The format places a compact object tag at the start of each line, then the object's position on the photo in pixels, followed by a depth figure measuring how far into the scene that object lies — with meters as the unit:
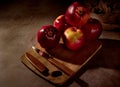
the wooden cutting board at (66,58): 0.89
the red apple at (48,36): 0.94
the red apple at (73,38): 0.93
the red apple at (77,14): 0.96
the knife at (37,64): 0.90
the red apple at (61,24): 1.00
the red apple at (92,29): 0.98
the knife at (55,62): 0.89
